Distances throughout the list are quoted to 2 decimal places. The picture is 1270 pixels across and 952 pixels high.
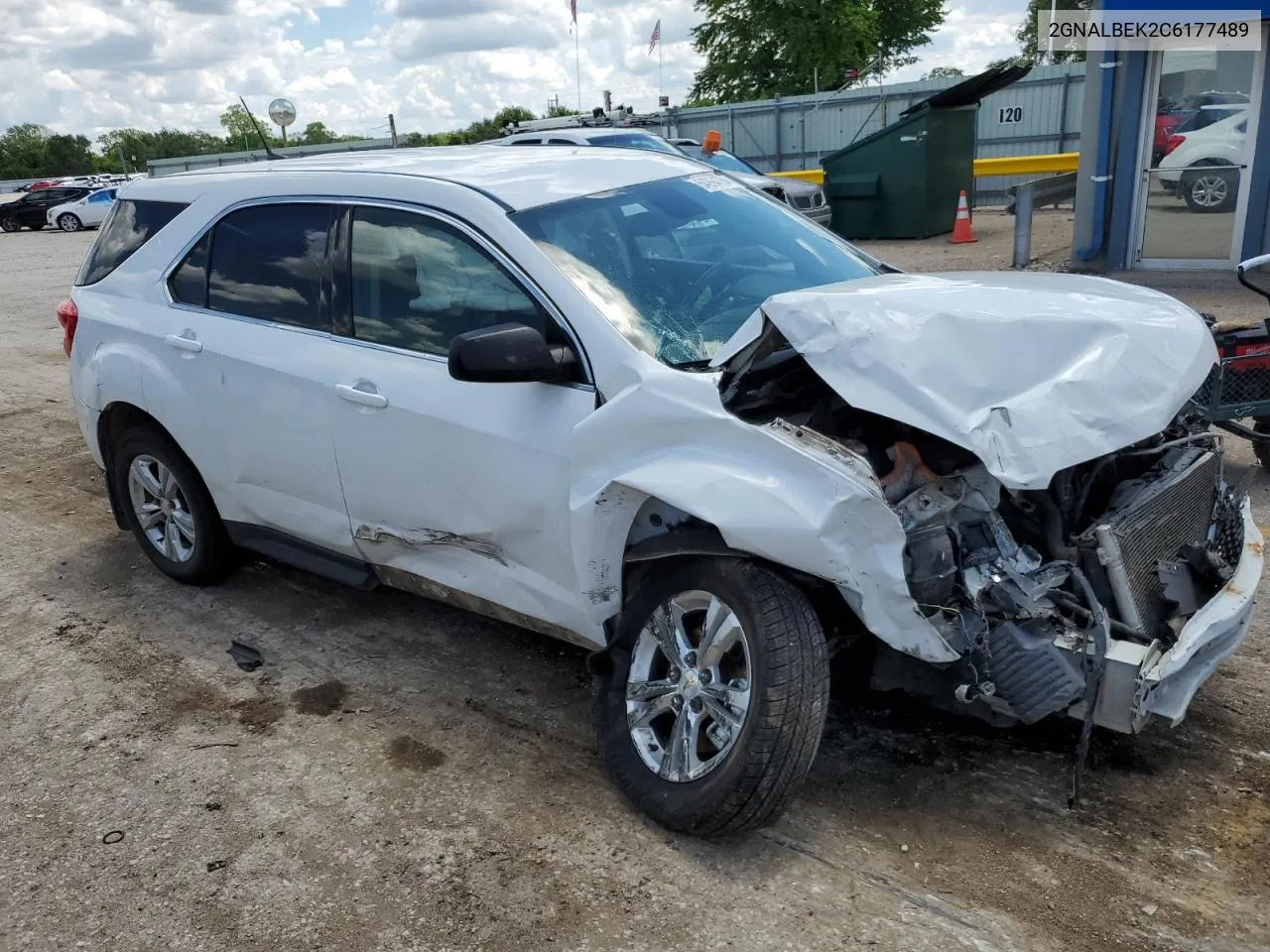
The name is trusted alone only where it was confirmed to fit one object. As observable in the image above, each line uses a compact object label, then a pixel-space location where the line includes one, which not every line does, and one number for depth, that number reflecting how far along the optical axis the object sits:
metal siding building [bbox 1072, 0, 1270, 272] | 10.53
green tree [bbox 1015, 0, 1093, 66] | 18.71
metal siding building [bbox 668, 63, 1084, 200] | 21.52
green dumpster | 15.80
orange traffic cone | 15.86
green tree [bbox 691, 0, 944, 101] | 40.00
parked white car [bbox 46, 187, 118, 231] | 33.41
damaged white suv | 2.80
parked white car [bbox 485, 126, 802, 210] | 13.66
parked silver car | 14.15
